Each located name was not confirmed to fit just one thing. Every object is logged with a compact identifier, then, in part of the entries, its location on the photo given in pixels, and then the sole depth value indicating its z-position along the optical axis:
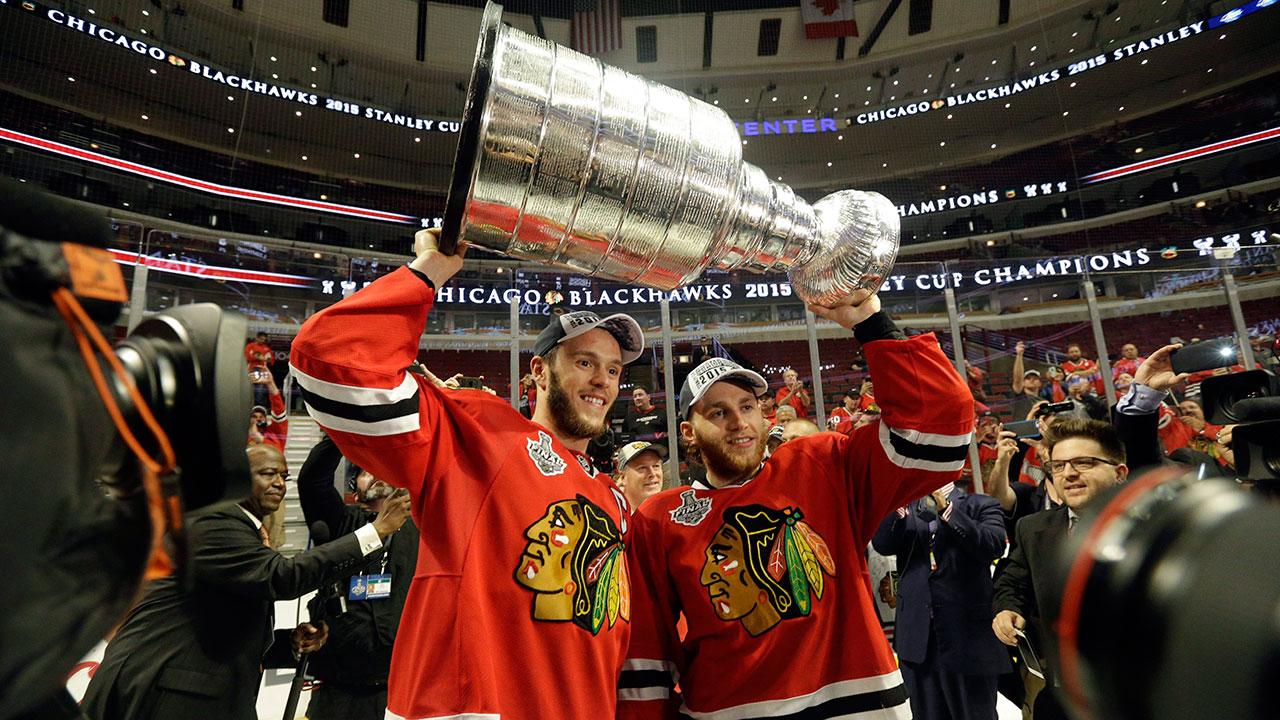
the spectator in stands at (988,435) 5.15
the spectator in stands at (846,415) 5.12
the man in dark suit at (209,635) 1.87
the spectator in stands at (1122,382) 5.61
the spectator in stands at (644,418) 4.77
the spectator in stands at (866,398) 5.10
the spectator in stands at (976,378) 5.38
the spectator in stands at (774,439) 3.64
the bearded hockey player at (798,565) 1.53
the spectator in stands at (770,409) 4.70
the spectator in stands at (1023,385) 5.20
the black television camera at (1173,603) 0.33
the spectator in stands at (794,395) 5.18
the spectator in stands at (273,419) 4.13
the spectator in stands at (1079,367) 5.56
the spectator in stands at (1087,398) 4.54
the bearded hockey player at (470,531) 1.22
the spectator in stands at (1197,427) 3.85
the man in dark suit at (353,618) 2.57
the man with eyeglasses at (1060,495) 2.21
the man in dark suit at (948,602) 2.92
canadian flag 13.09
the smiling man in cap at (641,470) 3.24
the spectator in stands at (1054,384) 5.58
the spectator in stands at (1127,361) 5.74
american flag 12.34
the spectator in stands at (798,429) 3.75
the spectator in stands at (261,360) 4.16
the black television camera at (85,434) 0.33
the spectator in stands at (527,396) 4.53
